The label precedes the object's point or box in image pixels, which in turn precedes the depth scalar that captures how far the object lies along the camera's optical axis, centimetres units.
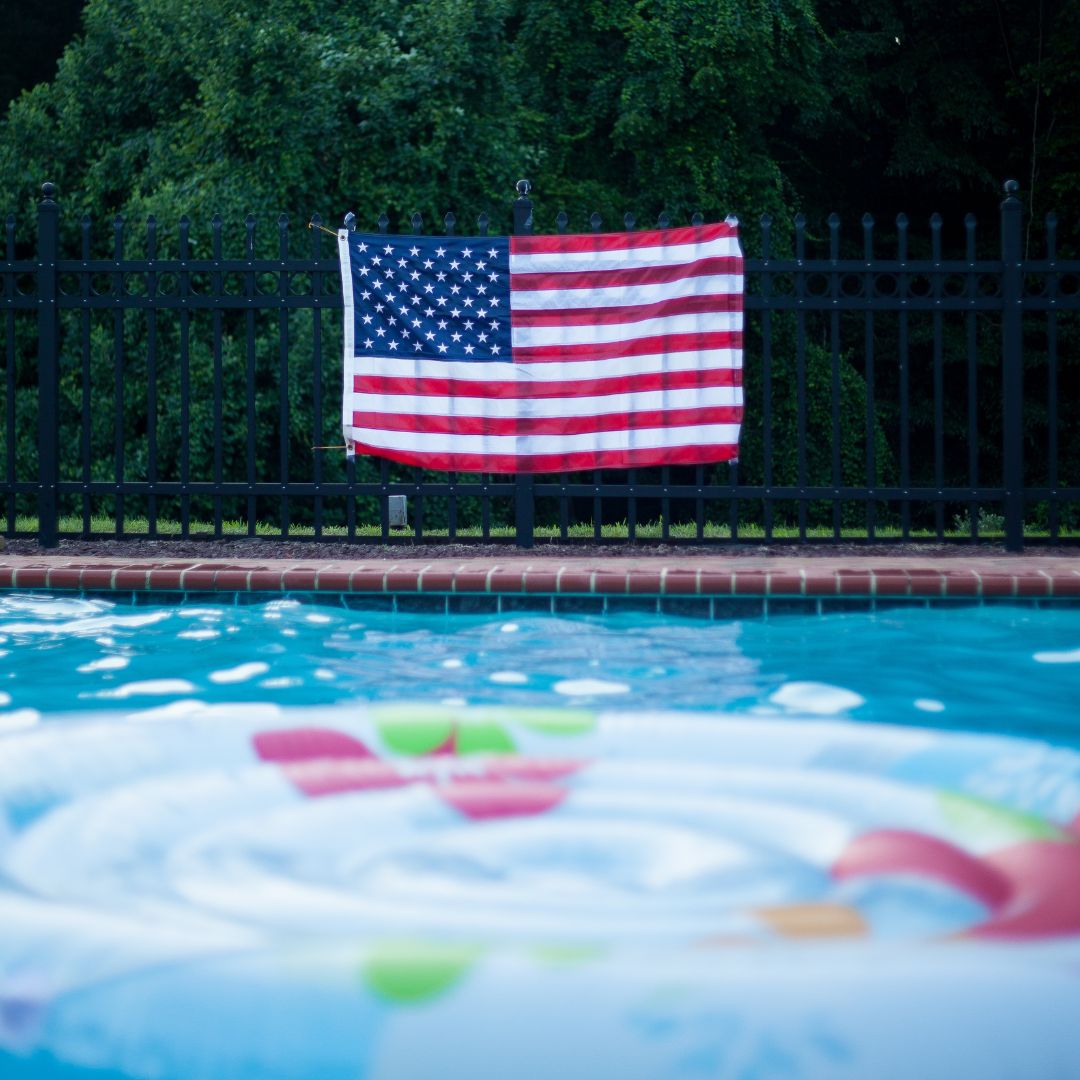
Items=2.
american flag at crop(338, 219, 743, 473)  737
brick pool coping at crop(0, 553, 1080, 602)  603
